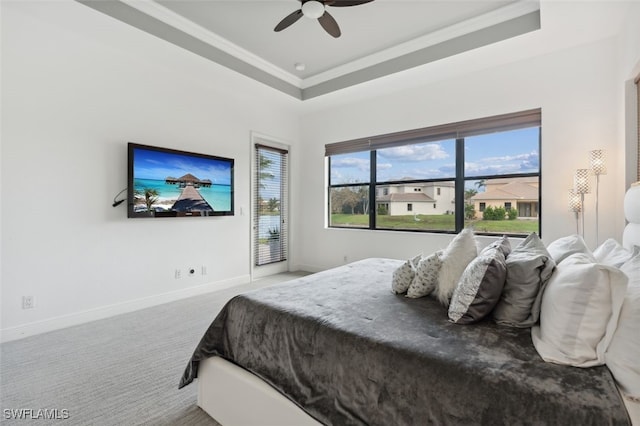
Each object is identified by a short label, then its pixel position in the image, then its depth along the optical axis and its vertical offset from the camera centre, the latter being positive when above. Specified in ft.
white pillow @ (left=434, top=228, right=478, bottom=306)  5.56 -0.95
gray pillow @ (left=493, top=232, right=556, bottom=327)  4.45 -1.14
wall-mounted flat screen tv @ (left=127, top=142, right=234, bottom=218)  11.16 +1.13
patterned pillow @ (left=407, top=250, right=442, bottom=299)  6.11 -1.34
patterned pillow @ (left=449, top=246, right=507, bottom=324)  4.58 -1.19
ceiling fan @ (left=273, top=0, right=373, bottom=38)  8.39 +5.66
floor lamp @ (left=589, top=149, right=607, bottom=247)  9.64 +1.58
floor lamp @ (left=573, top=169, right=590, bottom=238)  9.91 +0.99
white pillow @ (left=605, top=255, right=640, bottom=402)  3.05 -1.42
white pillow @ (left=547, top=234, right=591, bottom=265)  5.27 -0.63
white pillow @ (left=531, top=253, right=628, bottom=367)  3.40 -1.19
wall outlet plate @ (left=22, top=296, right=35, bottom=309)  9.02 -2.69
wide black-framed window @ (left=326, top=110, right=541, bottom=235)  12.00 +1.58
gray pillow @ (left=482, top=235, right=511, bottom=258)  5.47 -0.62
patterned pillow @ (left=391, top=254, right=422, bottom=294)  6.38 -1.37
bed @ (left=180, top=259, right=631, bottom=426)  3.07 -1.87
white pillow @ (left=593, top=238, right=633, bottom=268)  4.65 -0.69
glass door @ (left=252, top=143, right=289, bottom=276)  16.24 +0.10
